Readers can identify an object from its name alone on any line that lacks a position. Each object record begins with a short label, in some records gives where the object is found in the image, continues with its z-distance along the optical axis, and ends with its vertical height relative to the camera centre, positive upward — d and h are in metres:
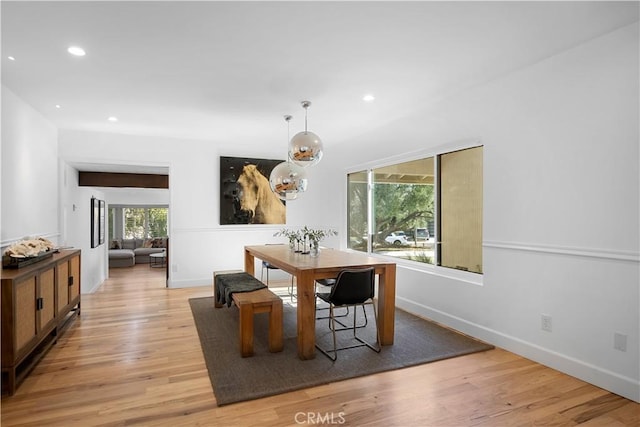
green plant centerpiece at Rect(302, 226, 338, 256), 3.95 -0.30
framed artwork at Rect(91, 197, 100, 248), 6.36 -0.15
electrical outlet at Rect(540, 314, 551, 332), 2.89 -0.87
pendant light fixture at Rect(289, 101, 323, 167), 3.32 +0.60
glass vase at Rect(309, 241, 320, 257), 3.91 -0.39
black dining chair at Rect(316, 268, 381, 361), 3.08 -0.66
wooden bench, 3.06 -0.89
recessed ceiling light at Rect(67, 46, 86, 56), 2.63 +1.20
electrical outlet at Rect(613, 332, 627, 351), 2.43 -0.86
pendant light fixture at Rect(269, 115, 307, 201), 3.92 +0.37
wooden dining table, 3.02 -0.57
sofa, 9.04 -0.96
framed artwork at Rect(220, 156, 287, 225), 6.12 +0.35
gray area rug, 2.57 -1.19
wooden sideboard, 2.41 -0.75
